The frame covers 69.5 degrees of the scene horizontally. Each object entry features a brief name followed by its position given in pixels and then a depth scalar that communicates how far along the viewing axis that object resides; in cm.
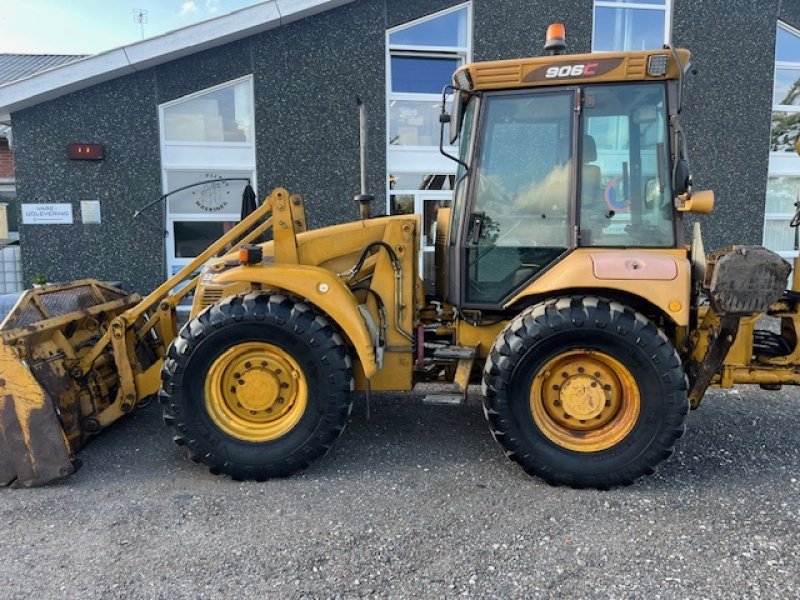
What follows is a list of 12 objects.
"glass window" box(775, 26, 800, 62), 959
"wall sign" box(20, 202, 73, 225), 842
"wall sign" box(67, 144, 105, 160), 830
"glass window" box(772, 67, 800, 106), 969
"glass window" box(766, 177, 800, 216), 991
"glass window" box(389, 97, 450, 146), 919
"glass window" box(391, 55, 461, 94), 916
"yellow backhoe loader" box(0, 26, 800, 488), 348
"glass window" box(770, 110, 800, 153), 973
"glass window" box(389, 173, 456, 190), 926
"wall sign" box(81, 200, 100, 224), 848
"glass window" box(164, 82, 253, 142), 871
